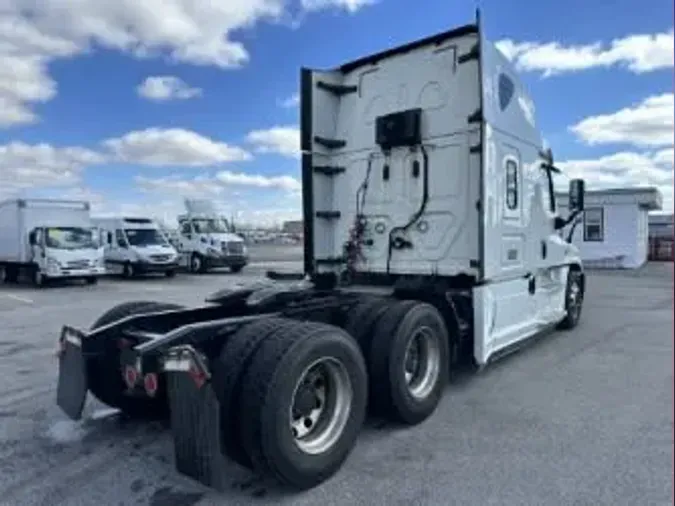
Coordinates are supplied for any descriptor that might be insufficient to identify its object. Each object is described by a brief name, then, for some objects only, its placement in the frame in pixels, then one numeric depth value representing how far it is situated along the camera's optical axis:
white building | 26.84
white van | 22.61
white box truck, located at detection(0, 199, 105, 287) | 19.47
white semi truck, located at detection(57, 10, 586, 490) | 3.68
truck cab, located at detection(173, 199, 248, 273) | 24.41
